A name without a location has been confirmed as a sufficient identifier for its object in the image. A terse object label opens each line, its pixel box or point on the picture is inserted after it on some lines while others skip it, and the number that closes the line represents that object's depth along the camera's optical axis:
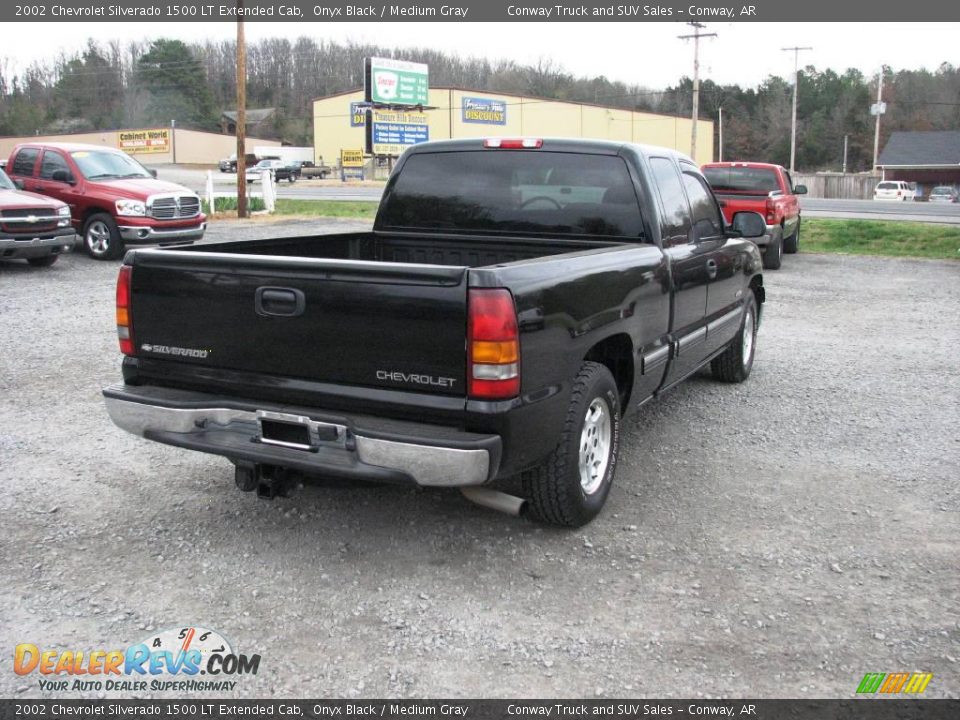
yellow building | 69.81
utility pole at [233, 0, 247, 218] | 23.69
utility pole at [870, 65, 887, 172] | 74.00
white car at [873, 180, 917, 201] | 54.22
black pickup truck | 3.55
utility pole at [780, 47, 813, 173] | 67.62
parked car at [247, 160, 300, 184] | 62.54
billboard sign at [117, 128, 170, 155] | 79.69
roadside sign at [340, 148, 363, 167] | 71.88
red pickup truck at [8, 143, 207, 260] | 14.80
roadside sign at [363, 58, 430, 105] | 57.78
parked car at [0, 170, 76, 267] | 12.93
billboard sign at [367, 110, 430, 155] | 58.09
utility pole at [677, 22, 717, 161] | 50.67
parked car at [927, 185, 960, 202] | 53.54
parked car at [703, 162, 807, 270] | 14.99
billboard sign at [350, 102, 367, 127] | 69.56
